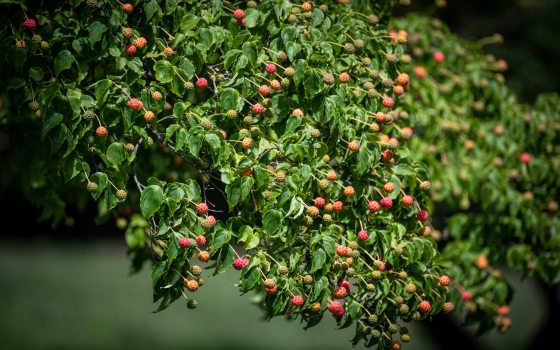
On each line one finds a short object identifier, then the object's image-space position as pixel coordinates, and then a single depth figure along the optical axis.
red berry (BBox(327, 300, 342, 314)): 5.24
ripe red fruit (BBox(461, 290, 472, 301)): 7.87
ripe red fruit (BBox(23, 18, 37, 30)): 5.55
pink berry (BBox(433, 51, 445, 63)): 8.74
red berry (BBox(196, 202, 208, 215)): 5.25
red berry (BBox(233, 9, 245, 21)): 5.86
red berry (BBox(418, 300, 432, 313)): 5.55
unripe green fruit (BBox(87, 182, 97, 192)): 5.25
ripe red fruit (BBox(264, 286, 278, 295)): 5.13
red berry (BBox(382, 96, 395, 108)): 5.95
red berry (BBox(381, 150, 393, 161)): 5.88
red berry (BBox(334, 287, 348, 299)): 5.37
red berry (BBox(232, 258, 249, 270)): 5.21
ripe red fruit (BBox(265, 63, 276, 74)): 5.57
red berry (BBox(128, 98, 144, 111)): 5.28
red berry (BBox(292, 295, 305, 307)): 5.18
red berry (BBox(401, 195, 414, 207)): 5.72
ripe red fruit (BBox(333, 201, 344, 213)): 5.49
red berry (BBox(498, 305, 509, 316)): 8.11
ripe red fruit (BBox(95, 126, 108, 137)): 5.27
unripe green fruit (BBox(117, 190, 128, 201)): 5.38
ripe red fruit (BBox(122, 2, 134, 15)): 5.51
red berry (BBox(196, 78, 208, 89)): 5.54
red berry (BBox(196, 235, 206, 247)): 5.15
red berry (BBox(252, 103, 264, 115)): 5.47
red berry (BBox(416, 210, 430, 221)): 6.04
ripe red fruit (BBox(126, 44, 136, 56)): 5.43
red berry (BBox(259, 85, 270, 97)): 5.51
